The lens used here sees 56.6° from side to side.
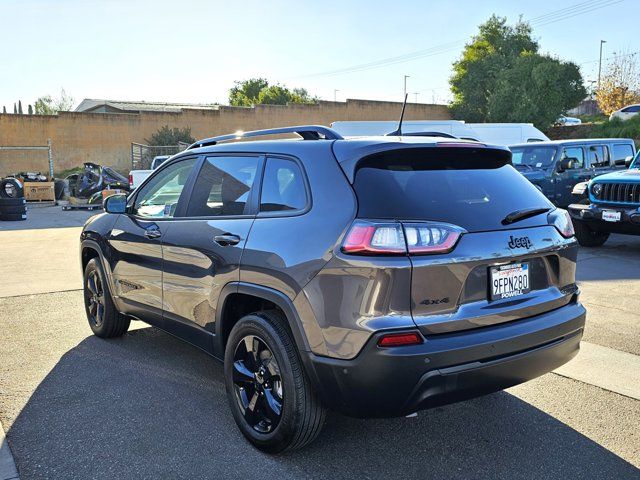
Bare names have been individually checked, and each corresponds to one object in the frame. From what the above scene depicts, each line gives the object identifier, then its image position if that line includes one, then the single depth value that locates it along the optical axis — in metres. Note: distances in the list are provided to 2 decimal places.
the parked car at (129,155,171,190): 19.36
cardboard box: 23.34
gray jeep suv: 2.82
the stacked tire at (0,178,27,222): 17.12
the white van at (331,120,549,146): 21.66
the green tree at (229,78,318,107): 66.50
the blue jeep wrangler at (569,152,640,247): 9.12
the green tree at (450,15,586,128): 37.84
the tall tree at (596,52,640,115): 44.41
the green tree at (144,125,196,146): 35.19
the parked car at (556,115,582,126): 39.42
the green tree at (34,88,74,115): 67.31
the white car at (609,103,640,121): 33.51
